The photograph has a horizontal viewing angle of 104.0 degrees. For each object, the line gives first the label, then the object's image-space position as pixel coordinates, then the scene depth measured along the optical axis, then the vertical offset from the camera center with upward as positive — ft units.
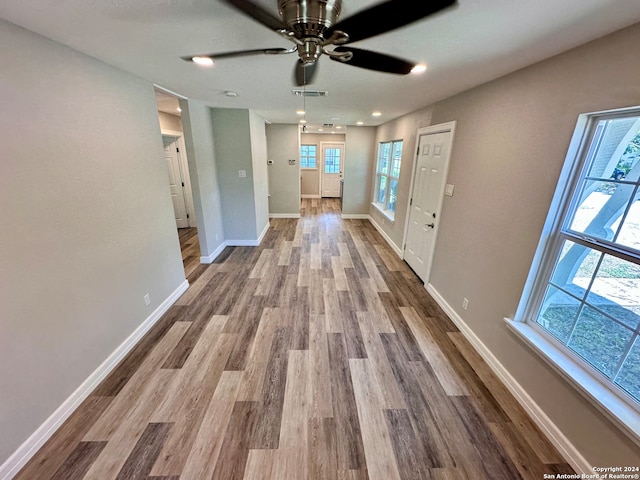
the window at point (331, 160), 30.32 +0.12
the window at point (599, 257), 4.25 -1.67
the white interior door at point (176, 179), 16.88 -1.48
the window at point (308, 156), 30.09 +0.50
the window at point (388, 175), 16.28 -0.87
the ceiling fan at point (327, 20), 3.10 +1.82
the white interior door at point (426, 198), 9.97 -1.49
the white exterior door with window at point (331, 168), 30.17 -0.82
